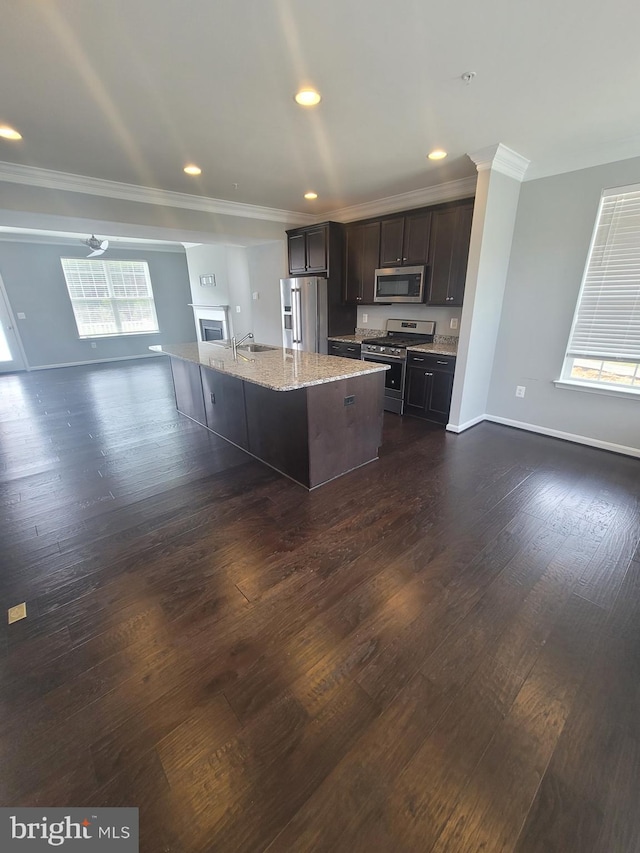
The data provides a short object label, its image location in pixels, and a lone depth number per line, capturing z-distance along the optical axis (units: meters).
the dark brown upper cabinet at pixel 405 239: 4.16
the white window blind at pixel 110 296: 7.47
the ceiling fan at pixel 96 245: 5.98
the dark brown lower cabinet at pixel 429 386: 4.04
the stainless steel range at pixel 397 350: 4.46
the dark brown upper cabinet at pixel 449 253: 3.80
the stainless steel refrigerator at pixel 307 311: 5.19
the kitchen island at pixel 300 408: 2.73
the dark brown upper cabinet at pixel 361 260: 4.77
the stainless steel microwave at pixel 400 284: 4.30
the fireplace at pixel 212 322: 7.36
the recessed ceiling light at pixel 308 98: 2.21
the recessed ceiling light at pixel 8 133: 2.62
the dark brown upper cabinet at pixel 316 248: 5.05
